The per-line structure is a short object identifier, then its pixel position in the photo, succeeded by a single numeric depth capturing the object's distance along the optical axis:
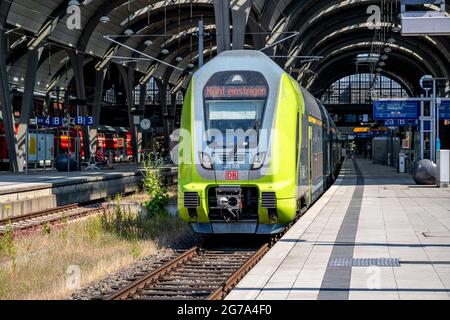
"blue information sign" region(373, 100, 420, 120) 43.81
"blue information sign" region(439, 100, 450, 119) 43.47
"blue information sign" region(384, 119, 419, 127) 47.04
